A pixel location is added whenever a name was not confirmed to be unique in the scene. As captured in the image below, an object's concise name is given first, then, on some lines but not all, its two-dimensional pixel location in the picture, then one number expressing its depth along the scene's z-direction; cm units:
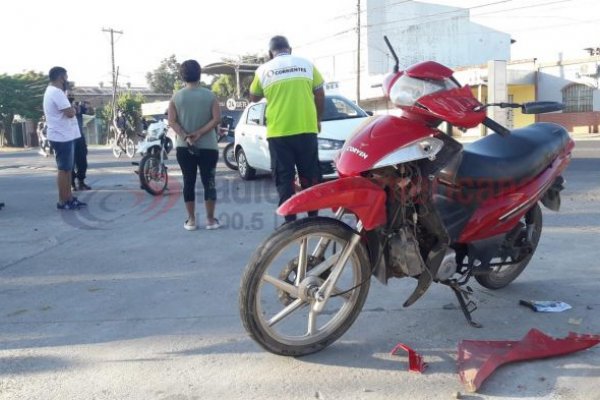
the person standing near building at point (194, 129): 665
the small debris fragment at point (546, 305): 395
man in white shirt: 830
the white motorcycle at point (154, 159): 984
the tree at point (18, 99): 5028
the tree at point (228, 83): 5174
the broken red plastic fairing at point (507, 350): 309
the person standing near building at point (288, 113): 555
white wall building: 4741
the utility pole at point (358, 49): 3700
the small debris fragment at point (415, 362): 318
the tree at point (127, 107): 4828
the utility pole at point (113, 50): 5091
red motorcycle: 323
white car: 932
